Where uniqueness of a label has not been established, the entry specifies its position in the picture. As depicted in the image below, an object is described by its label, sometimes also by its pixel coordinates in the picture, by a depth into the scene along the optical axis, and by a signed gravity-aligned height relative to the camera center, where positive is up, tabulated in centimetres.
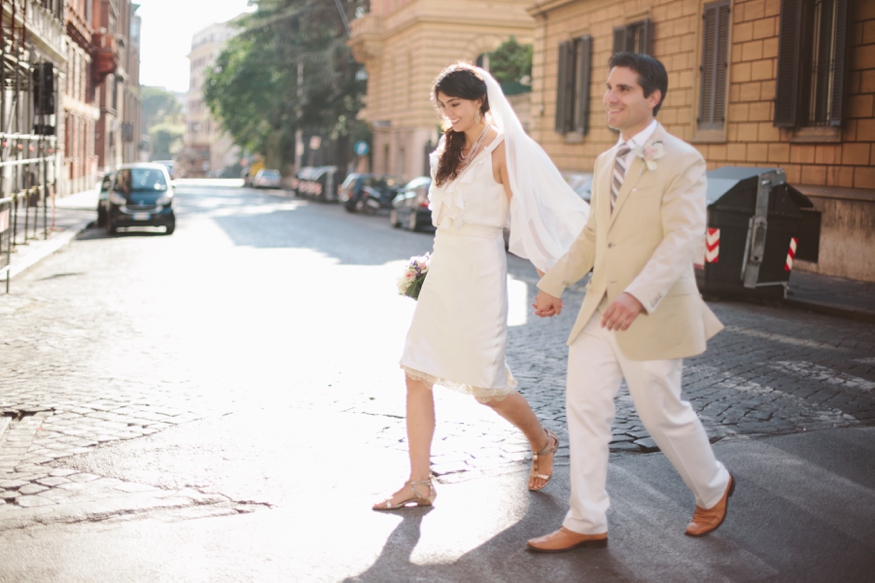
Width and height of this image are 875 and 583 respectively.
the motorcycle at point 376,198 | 3656 -47
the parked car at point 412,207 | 2680 -54
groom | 405 -41
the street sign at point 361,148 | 5116 +163
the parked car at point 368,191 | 3666 -25
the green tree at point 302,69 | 5625 +591
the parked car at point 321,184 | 4812 -7
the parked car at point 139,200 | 2355 -52
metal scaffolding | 1540 +74
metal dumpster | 1352 -48
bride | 472 -20
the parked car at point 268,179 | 6744 +8
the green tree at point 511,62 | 4150 +473
